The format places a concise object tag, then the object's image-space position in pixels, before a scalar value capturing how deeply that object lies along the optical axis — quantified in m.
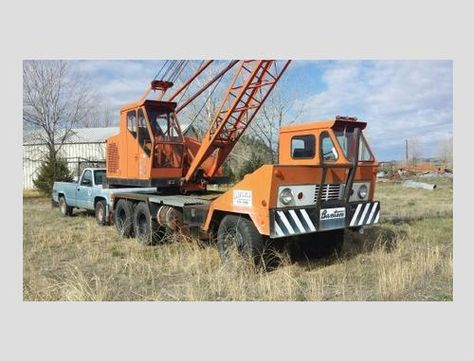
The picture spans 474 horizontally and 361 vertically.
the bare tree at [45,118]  22.77
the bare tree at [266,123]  24.18
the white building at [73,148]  27.44
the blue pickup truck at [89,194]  12.47
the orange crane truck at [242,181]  6.69
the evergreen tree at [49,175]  22.89
